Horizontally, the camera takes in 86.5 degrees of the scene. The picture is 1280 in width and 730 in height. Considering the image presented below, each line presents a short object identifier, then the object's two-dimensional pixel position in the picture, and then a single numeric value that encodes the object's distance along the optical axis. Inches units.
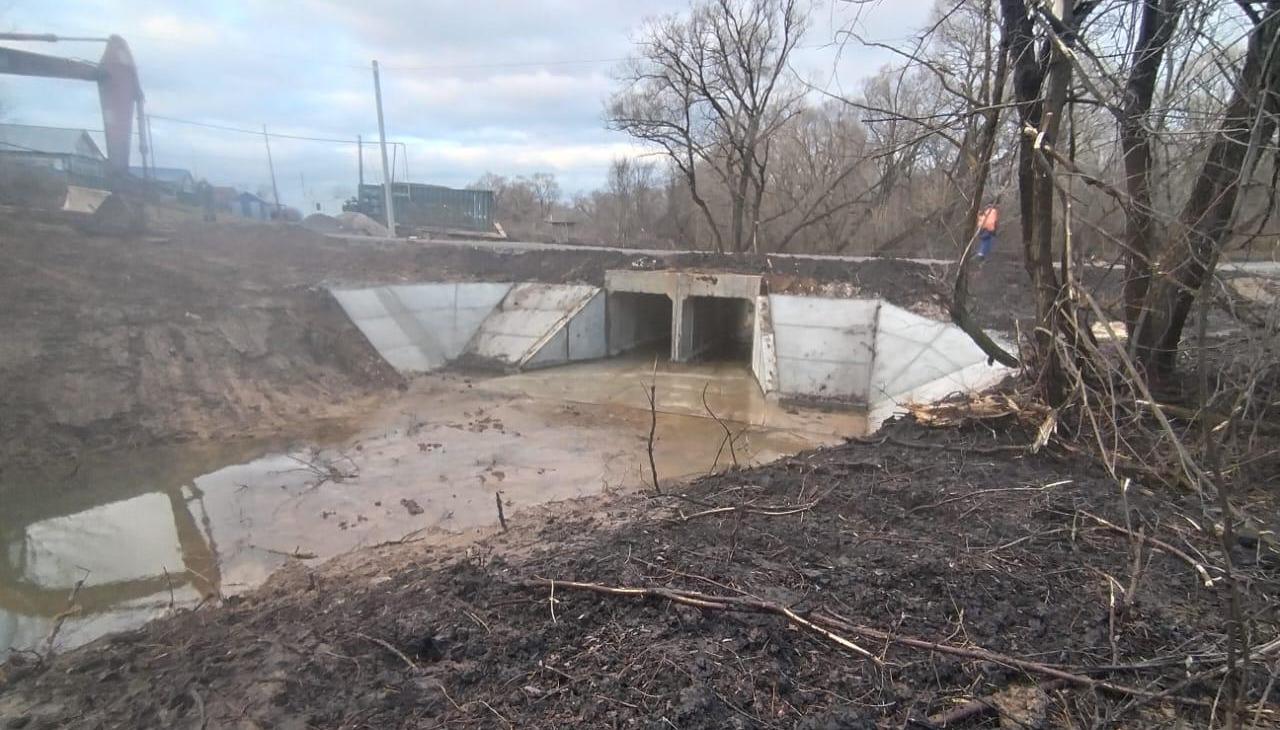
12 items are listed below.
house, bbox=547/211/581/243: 1238.6
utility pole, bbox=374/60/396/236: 944.3
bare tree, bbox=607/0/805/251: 844.6
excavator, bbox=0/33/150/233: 664.4
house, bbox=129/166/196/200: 1066.3
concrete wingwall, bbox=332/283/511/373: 602.5
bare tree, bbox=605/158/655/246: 1304.1
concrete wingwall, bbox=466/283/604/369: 647.8
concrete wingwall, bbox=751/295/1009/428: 479.2
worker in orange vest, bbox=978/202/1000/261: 530.6
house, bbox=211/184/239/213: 1141.1
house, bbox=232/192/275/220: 1168.8
